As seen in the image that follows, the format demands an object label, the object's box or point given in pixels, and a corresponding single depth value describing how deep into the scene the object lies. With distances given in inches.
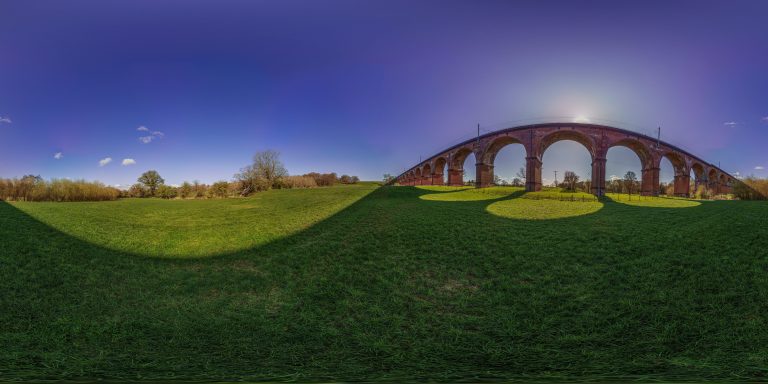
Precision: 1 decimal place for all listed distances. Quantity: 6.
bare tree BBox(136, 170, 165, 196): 866.1
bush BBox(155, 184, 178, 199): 883.4
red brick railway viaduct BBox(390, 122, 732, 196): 1003.9
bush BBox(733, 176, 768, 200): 842.2
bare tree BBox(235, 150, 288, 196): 1095.0
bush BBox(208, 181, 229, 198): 931.8
